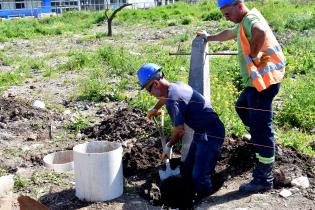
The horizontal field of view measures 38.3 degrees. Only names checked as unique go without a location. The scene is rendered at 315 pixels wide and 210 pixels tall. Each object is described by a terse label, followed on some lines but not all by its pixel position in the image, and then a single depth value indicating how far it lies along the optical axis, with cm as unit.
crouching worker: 386
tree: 1792
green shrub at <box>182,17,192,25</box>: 2185
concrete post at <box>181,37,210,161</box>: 441
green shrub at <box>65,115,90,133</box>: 612
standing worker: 371
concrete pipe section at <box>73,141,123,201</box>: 386
